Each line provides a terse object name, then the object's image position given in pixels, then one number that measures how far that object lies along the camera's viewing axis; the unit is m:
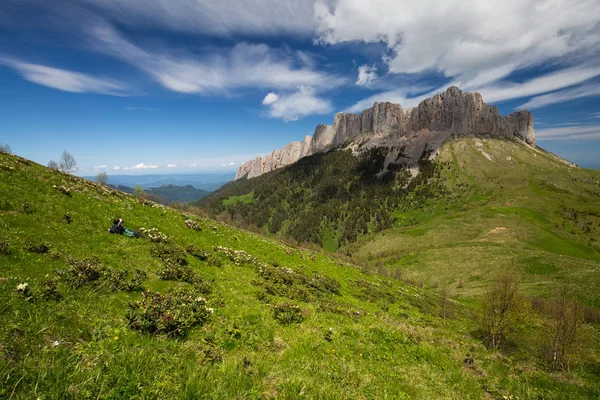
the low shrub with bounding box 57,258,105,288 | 10.02
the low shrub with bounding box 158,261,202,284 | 14.28
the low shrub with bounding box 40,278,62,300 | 8.25
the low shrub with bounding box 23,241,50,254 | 11.48
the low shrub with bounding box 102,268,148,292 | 11.05
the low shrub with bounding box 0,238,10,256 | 10.45
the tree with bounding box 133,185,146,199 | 71.45
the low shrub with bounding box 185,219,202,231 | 26.83
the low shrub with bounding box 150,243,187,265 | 16.41
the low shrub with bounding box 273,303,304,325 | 13.23
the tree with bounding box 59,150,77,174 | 95.65
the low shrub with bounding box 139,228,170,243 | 19.05
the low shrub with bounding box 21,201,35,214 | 14.95
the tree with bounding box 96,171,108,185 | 93.62
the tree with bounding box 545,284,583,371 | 21.09
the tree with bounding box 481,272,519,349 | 24.14
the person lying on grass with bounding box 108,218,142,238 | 17.11
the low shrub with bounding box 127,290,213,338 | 8.52
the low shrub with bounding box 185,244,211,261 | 19.68
